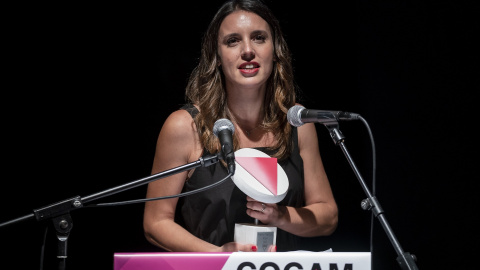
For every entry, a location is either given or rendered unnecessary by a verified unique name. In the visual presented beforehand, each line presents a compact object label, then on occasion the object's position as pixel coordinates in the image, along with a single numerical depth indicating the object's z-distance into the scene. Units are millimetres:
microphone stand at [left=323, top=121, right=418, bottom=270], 6992
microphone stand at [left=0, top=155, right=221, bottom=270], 6978
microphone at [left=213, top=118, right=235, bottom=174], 7078
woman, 7721
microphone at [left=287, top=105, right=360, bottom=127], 7183
